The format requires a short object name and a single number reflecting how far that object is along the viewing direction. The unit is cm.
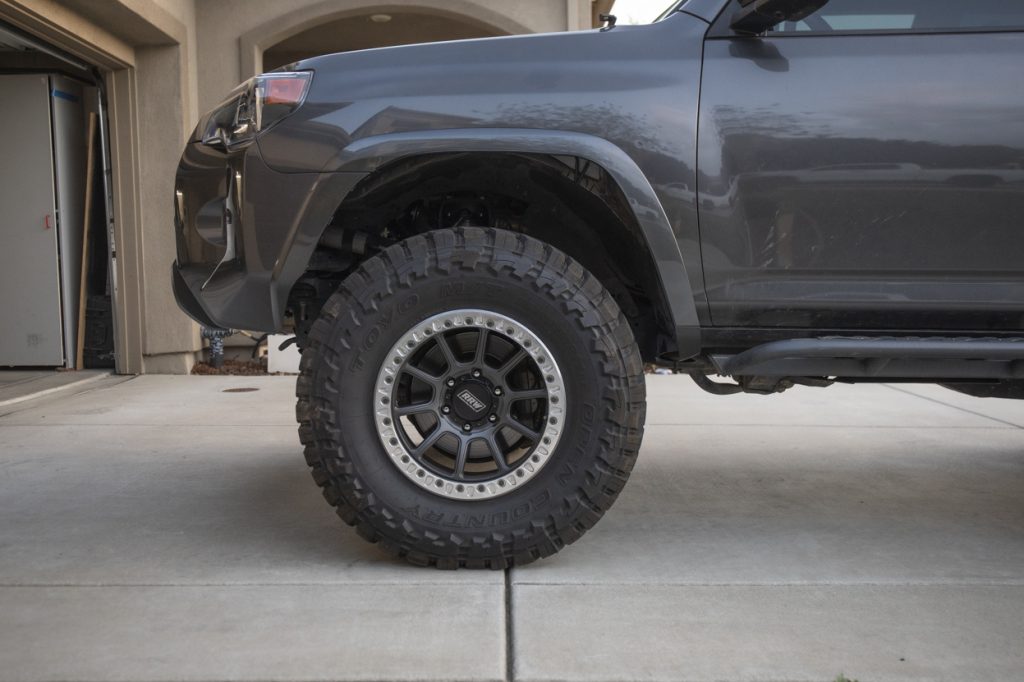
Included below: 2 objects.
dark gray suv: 283
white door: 839
